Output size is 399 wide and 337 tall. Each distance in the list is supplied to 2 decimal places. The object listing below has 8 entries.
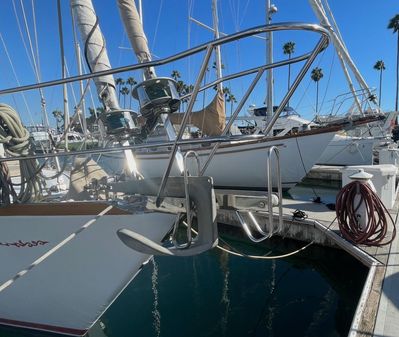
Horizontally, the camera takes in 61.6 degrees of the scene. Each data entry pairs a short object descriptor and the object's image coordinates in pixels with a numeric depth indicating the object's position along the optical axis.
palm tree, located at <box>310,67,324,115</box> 54.16
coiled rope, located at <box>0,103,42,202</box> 3.32
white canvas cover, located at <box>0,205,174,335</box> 3.27
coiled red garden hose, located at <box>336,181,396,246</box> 4.92
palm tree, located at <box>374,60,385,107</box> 49.28
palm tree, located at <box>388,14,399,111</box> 39.82
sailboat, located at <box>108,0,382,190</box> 9.97
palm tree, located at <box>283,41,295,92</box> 49.31
